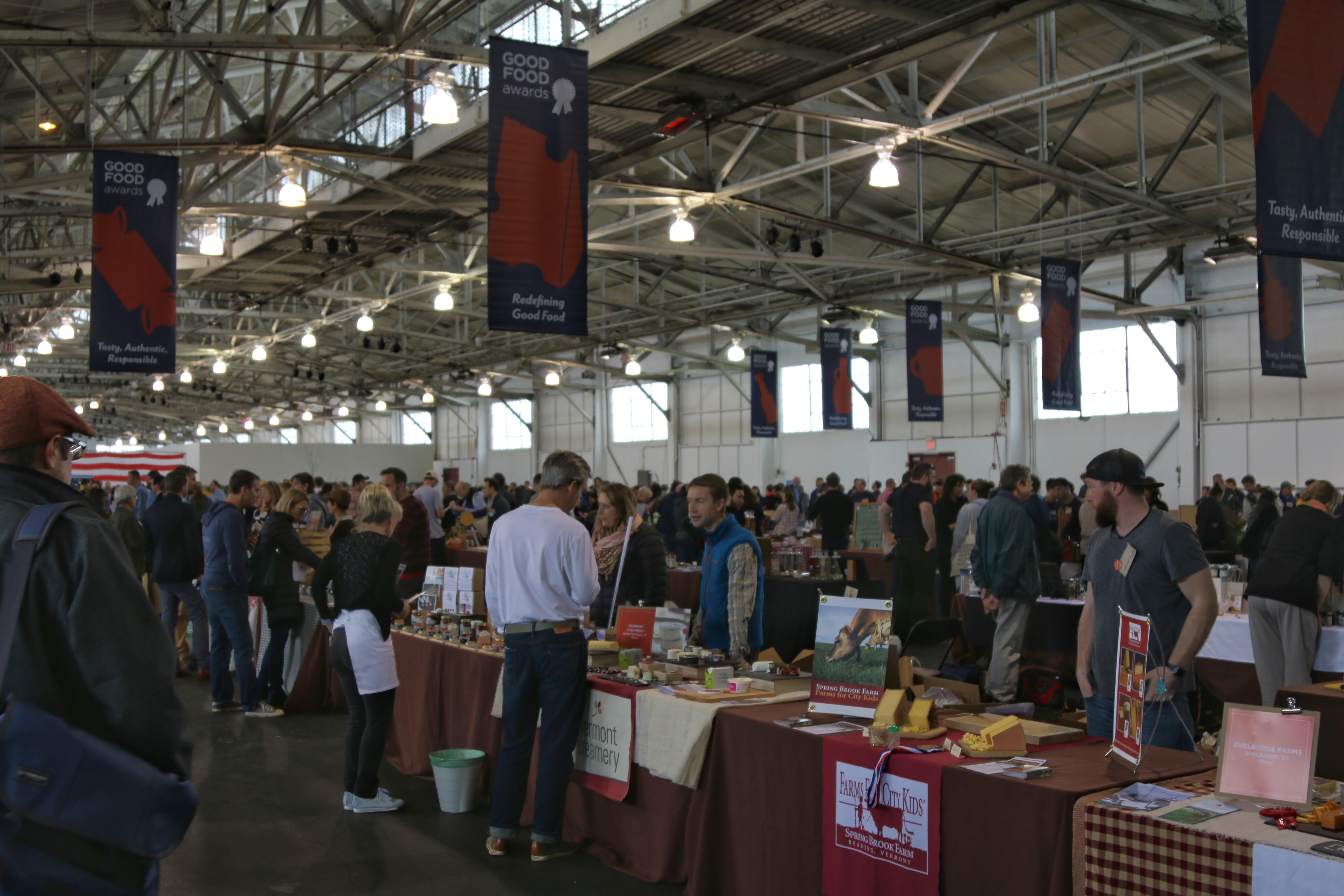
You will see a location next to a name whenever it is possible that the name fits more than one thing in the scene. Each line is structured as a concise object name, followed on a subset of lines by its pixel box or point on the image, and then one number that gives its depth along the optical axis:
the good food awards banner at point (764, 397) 18.00
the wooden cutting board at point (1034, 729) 3.10
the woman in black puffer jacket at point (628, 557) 5.12
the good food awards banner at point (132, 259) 7.75
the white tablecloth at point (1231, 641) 6.07
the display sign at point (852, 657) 3.46
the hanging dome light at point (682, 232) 9.69
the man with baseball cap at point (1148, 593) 3.09
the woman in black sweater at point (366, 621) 4.64
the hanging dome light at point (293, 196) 8.37
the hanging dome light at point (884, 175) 7.93
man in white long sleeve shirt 4.00
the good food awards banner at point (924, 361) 13.49
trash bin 4.79
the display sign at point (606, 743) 4.04
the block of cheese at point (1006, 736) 2.94
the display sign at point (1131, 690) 2.75
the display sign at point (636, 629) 4.59
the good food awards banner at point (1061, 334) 10.70
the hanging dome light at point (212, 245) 9.51
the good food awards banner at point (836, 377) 15.66
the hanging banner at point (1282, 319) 8.64
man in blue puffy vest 4.61
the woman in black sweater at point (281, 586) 6.80
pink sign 2.38
